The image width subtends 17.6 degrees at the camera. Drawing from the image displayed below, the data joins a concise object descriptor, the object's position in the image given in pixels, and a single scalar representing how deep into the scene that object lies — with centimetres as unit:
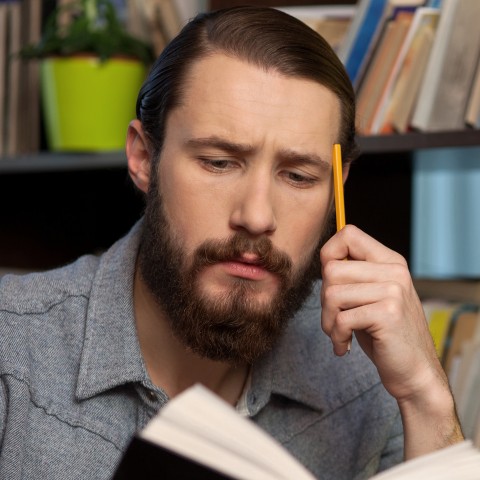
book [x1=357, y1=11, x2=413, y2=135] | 129
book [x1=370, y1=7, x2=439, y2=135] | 128
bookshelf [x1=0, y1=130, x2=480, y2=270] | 148
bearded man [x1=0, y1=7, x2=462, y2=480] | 102
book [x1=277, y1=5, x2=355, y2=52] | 137
